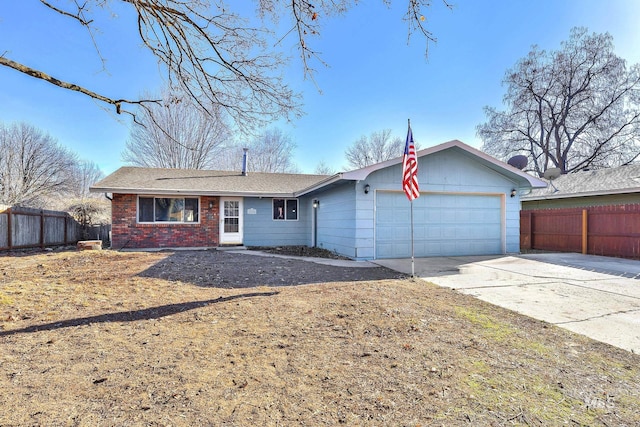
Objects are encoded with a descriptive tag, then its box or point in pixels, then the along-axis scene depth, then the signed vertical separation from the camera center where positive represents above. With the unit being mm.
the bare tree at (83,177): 25084 +4072
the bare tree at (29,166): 20062 +3458
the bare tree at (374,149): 29766 +6730
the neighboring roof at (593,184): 11356 +1451
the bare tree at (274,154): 28328 +5865
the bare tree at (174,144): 20984 +5196
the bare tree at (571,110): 19859 +7580
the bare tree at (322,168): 32425 +5223
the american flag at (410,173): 6719 +1001
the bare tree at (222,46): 4633 +2801
